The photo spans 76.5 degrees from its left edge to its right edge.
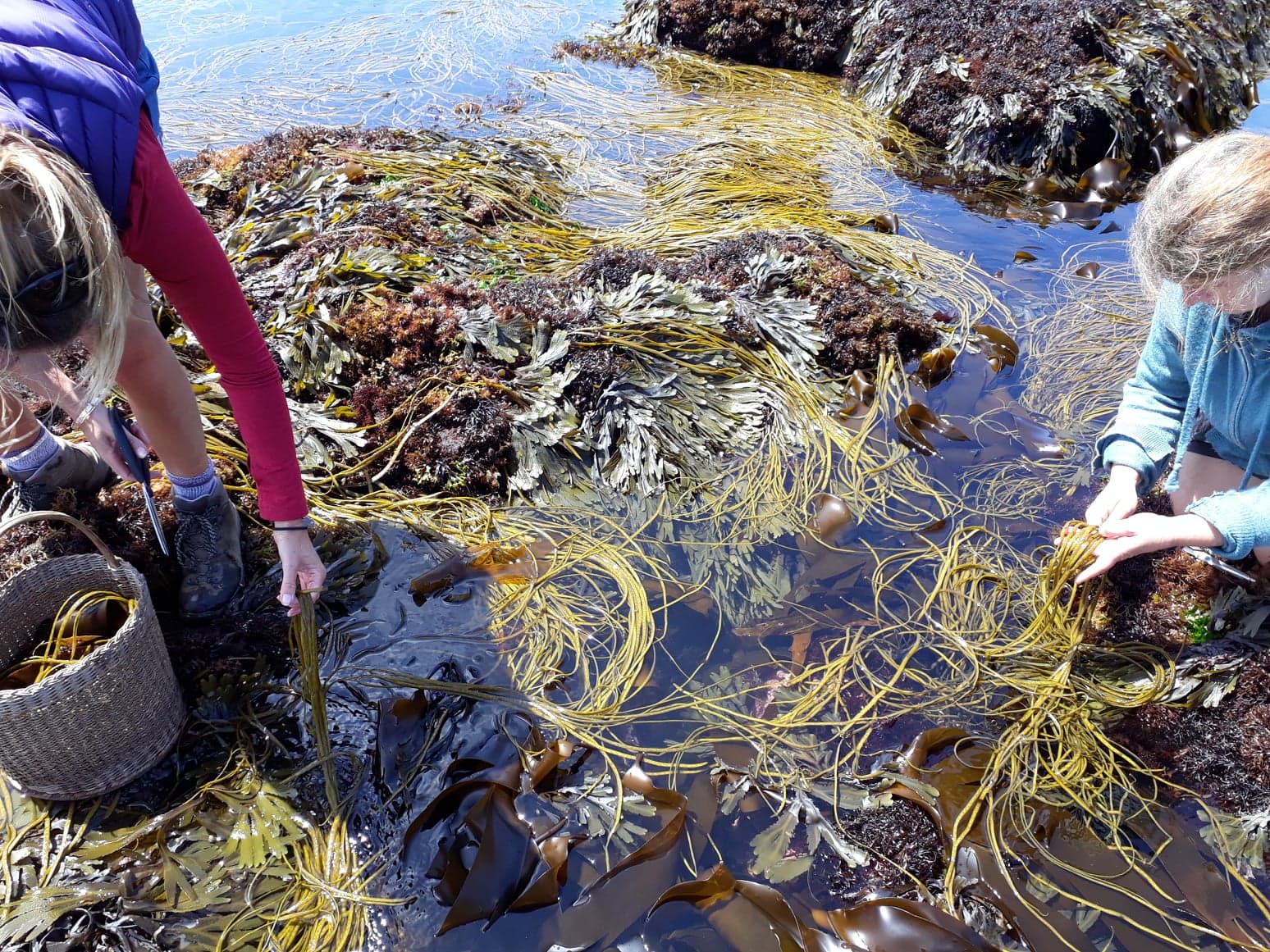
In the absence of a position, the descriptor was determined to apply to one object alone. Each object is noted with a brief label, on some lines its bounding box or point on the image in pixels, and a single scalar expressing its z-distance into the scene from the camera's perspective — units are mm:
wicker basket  1826
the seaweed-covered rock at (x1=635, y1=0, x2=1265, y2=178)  5402
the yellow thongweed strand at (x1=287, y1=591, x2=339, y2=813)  2152
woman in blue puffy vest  1254
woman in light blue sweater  1691
